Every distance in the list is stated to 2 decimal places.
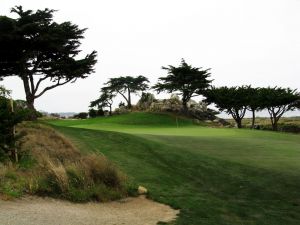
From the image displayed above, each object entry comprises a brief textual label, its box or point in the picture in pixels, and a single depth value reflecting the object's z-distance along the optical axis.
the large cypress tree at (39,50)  33.66
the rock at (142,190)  12.01
